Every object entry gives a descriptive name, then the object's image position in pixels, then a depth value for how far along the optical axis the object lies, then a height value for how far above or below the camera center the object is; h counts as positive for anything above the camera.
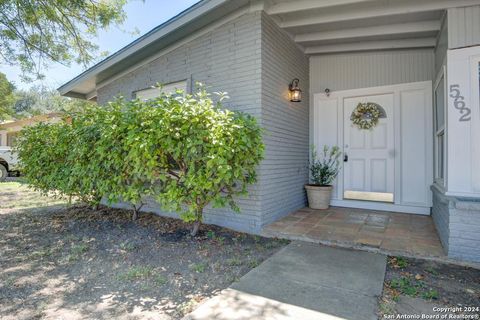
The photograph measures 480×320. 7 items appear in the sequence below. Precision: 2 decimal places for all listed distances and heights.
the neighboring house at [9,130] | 15.10 +2.03
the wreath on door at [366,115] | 4.98 +0.96
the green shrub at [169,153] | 3.03 +0.16
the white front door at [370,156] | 4.90 +0.22
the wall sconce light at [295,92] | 4.56 +1.23
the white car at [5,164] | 11.24 +0.00
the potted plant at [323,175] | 5.01 -0.15
